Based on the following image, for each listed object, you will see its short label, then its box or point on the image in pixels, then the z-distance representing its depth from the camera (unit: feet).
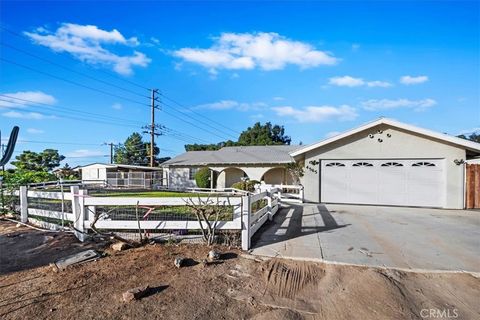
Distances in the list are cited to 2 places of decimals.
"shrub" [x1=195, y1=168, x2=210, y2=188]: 73.72
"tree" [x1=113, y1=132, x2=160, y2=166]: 195.66
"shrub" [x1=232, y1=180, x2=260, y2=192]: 62.08
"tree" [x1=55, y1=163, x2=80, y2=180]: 105.99
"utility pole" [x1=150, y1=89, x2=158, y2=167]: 104.73
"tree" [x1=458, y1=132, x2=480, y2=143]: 153.95
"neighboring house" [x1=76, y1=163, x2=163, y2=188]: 82.89
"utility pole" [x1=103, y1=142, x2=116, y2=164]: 165.73
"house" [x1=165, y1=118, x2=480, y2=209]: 41.04
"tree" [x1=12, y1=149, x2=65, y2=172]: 120.98
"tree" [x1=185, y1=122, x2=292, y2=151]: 171.94
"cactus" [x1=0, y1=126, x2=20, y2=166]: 25.09
